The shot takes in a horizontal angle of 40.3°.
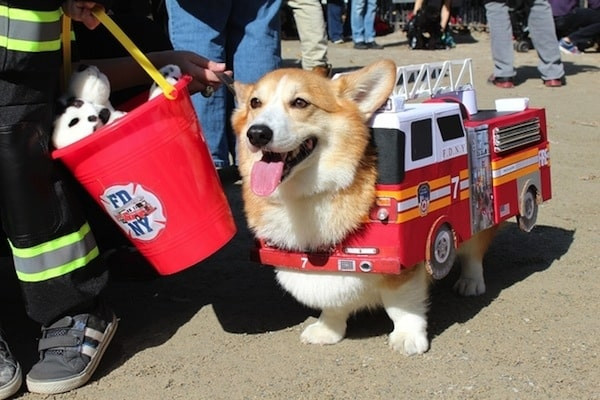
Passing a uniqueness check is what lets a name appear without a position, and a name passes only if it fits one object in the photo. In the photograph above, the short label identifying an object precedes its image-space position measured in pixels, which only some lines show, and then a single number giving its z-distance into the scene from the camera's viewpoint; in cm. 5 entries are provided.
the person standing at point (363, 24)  1339
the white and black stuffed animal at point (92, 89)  253
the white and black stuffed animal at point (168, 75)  257
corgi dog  246
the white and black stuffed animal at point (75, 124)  243
